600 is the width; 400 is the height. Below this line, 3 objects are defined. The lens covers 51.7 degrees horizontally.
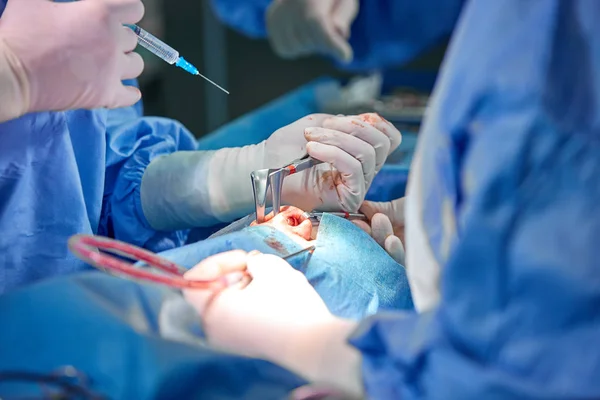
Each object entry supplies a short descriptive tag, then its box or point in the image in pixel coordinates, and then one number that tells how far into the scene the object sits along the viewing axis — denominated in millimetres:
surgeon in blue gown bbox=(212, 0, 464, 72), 2082
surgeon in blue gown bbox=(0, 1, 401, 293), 935
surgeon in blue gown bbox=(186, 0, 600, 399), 500
